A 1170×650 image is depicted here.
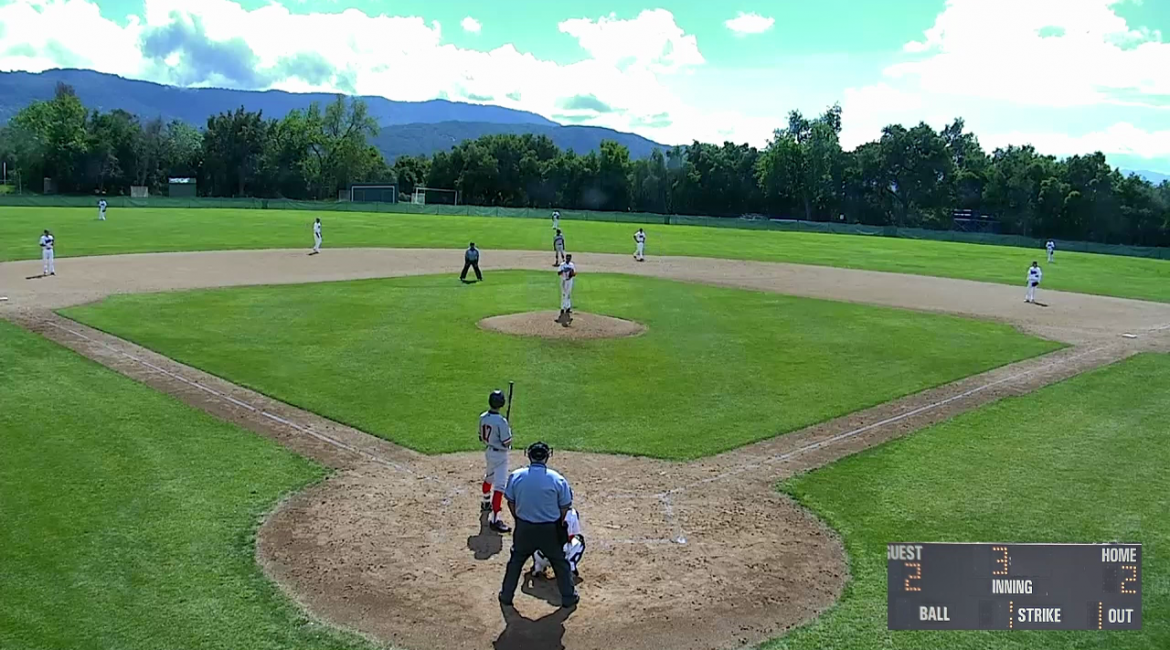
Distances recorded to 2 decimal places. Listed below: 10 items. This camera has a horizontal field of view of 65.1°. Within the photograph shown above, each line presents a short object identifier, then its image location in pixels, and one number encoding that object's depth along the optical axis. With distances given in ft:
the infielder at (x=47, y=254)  110.73
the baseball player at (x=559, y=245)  132.98
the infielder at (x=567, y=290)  82.12
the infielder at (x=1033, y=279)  115.14
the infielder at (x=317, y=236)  153.28
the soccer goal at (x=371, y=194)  337.72
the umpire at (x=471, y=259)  118.42
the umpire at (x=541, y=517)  28.99
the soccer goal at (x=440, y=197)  376.68
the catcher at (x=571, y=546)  29.45
